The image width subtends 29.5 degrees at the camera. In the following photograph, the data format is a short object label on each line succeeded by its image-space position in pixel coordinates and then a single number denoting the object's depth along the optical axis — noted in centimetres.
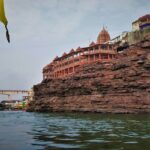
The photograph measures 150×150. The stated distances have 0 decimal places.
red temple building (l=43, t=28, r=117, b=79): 7706
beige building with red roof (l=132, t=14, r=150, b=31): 7890
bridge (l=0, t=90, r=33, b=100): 15650
